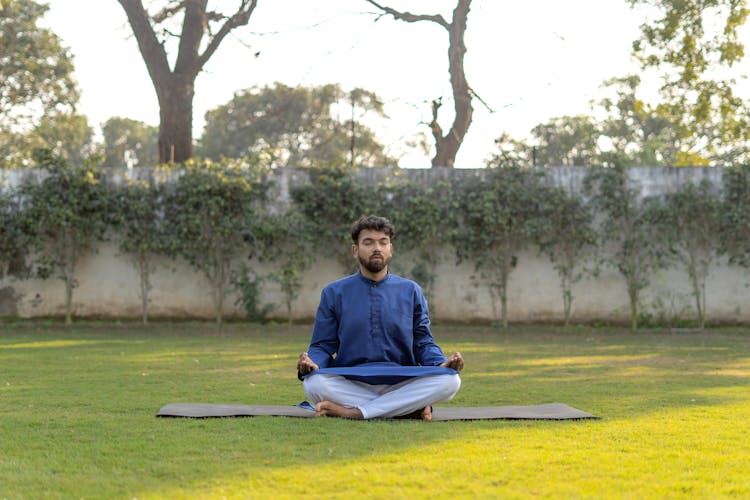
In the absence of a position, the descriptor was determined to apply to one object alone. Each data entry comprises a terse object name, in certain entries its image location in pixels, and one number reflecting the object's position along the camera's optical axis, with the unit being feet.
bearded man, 19.10
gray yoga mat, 18.73
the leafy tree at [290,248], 49.49
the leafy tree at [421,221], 50.11
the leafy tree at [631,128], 113.09
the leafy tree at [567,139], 115.14
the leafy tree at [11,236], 49.24
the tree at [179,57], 59.16
